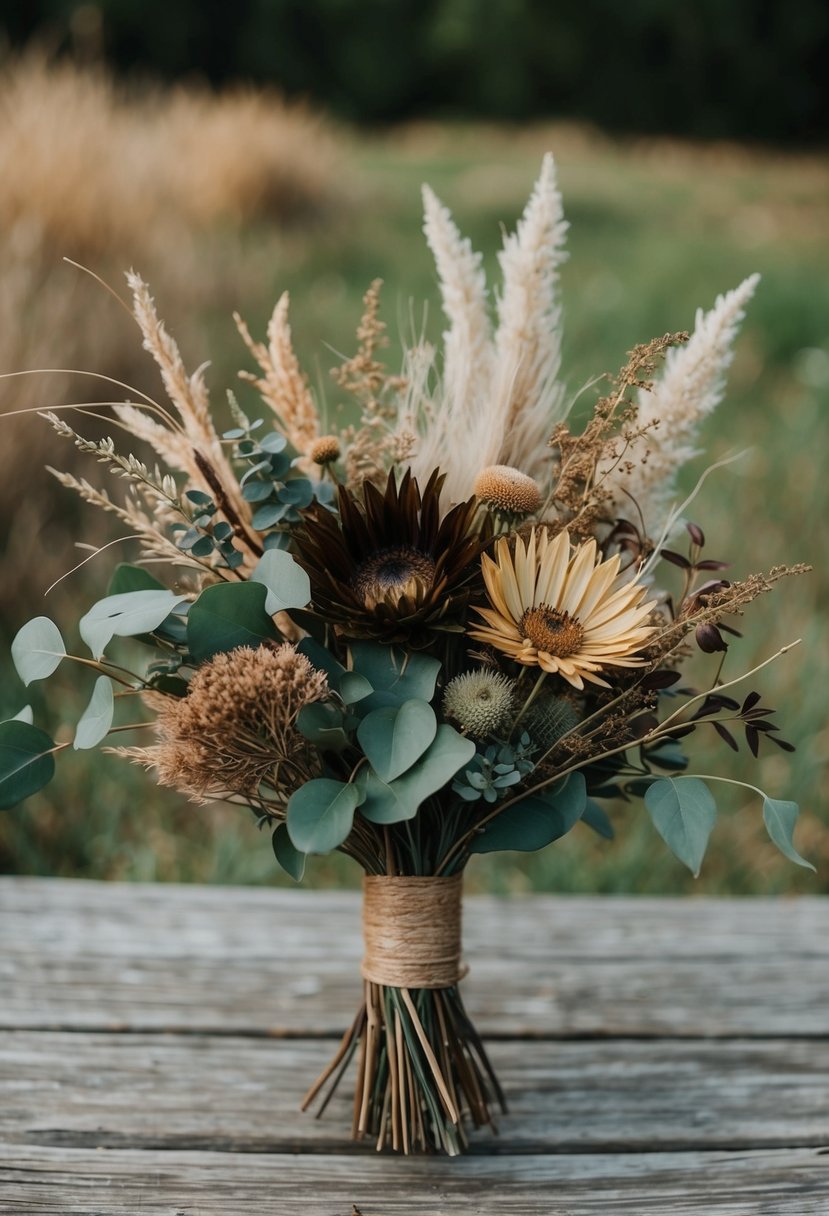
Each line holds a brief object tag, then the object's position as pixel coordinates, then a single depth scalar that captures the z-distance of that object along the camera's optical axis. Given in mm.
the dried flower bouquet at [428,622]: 776
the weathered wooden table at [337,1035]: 932
